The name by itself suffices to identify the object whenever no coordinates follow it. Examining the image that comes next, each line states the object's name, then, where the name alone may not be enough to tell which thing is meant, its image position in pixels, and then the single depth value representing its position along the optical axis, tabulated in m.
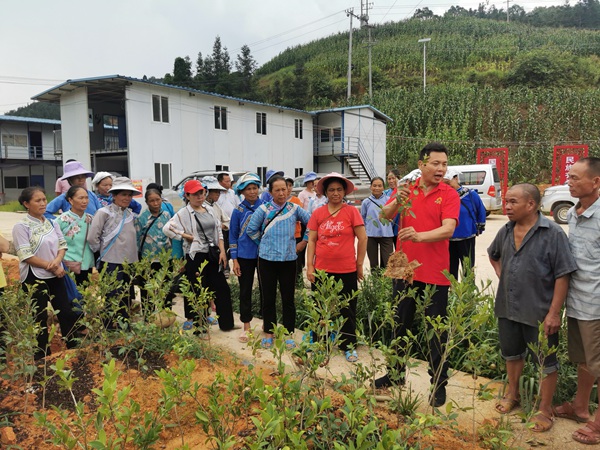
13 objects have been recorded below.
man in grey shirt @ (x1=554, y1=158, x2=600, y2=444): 2.51
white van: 15.11
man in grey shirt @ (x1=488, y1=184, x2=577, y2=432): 2.61
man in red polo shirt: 2.92
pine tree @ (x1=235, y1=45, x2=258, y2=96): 63.30
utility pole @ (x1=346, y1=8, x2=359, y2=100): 32.06
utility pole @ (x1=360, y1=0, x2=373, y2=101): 32.09
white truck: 13.00
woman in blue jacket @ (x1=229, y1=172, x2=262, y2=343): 4.41
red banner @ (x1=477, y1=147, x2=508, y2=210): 18.81
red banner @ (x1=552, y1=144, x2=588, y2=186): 17.53
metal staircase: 27.91
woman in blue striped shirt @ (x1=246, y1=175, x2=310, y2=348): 4.09
